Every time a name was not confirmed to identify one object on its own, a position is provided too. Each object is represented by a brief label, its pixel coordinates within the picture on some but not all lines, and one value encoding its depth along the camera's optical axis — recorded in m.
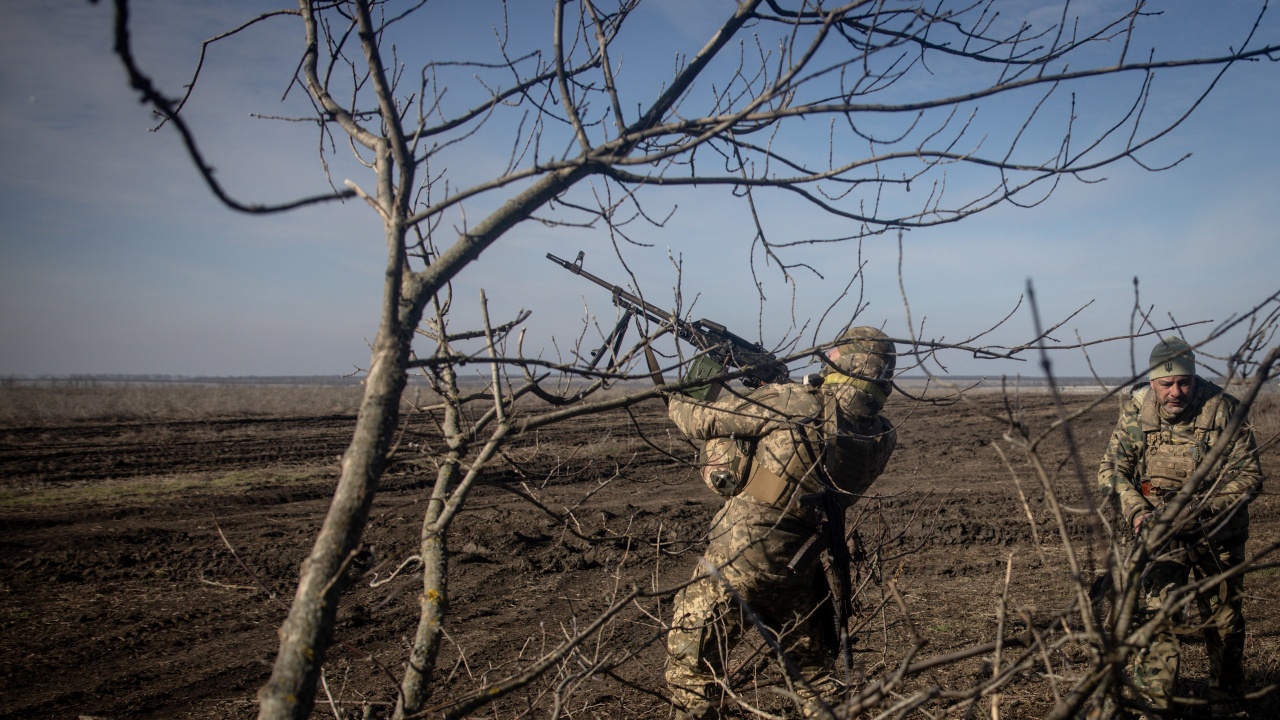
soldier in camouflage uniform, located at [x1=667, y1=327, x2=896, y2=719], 3.64
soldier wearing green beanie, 4.05
